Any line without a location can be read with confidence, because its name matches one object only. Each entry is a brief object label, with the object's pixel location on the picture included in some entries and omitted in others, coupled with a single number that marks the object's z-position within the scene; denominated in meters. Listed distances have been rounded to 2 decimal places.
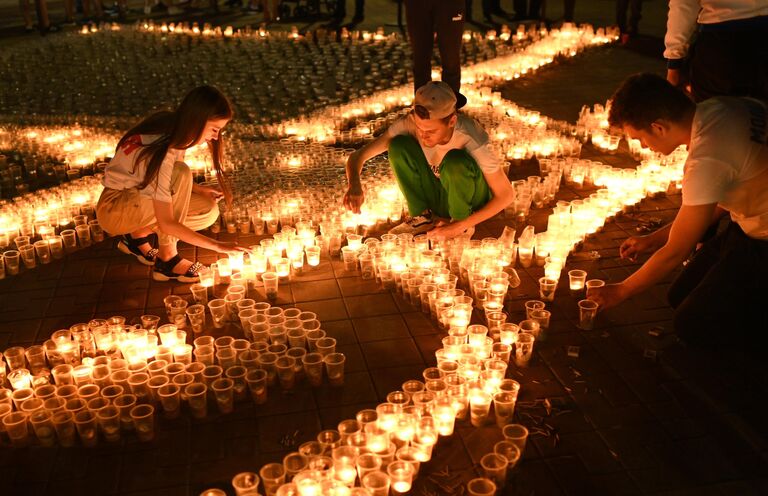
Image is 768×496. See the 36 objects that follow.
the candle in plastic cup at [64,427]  3.61
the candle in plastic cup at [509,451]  3.32
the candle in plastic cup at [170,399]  3.81
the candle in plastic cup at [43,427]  3.61
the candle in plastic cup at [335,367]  4.00
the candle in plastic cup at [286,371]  4.00
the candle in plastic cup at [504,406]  3.64
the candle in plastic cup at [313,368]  4.02
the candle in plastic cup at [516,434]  3.40
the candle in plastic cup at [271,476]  3.17
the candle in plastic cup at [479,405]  3.67
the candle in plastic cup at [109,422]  3.65
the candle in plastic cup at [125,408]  3.71
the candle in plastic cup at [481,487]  3.05
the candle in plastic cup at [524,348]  4.14
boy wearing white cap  5.14
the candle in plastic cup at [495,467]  3.21
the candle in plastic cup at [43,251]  5.56
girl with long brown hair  4.72
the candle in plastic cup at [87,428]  3.62
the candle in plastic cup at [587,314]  4.42
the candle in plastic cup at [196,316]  4.60
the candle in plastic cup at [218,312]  4.66
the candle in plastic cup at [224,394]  3.82
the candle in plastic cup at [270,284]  4.95
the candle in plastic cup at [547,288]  4.79
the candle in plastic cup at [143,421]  3.63
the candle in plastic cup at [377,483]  3.13
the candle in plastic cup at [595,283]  4.75
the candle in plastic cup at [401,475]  3.20
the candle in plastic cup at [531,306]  4.48
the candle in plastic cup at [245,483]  3.09
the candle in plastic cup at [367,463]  3.19
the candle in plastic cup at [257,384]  3.88
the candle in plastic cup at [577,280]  4.93
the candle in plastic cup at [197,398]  3.80
